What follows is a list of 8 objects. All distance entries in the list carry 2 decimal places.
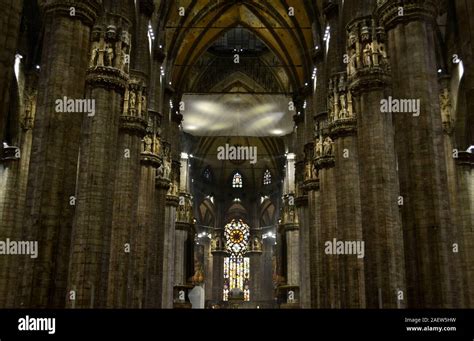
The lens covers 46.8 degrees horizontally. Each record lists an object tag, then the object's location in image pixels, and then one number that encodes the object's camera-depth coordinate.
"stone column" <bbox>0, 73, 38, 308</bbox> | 20.75
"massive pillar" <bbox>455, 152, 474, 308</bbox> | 20.58
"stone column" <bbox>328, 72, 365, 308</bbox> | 19.70
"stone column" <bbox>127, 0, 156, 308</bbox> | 21.95
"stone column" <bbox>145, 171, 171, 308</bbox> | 25.98
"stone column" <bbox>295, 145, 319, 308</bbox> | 28.45
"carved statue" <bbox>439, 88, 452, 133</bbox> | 21.50
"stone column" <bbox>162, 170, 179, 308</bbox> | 30.70
